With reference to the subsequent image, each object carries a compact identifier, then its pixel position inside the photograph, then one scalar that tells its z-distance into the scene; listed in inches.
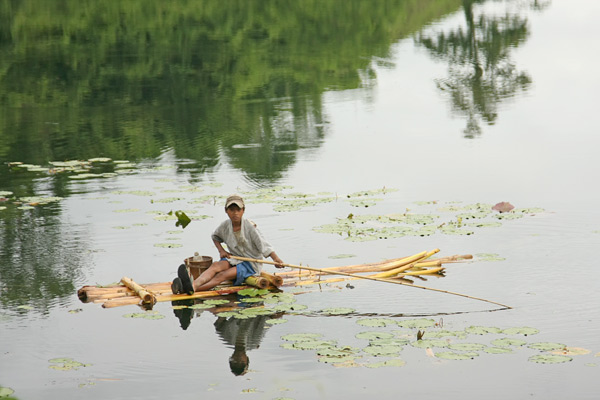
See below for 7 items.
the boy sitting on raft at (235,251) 725.9
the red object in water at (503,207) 960.9
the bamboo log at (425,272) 763.4
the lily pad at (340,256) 816.9
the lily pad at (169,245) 866.1
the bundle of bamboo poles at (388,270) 749.3
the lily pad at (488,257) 800.9
